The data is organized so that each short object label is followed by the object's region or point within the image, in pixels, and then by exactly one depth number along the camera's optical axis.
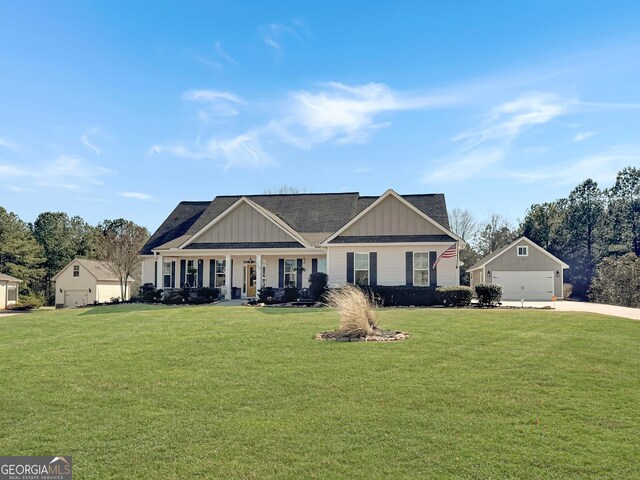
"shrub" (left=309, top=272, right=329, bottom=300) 24.03
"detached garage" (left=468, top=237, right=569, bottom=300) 33.56
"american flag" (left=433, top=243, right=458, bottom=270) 23.22
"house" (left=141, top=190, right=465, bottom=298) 24.56
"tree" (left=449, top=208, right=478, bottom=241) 61.22
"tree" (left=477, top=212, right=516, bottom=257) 61.03
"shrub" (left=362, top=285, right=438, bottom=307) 22.62
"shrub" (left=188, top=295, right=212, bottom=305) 25.22
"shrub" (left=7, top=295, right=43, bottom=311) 41.38
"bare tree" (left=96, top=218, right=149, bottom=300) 38.25
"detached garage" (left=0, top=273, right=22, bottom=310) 44.91
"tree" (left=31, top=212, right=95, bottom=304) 62.84
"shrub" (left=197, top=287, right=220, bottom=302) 25.98
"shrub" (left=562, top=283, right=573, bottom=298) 40.54
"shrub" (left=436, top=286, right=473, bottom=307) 21.84
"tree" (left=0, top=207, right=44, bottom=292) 54.12
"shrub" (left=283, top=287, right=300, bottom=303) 24.77
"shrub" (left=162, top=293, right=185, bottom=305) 25.23
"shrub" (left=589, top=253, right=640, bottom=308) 35.66
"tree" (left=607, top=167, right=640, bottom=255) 54.72
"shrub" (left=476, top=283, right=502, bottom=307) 22.03
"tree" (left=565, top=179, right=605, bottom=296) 53.41
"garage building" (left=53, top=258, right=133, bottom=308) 48.50
